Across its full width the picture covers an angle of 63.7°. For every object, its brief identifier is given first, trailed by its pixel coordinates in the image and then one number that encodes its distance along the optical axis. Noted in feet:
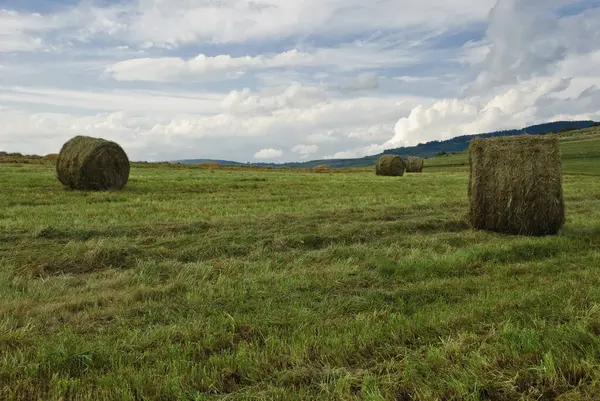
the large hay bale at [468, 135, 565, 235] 38.27
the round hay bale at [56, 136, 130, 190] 68.69
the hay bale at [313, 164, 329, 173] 189.04
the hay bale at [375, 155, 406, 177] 143.96
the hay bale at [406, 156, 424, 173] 174.91
